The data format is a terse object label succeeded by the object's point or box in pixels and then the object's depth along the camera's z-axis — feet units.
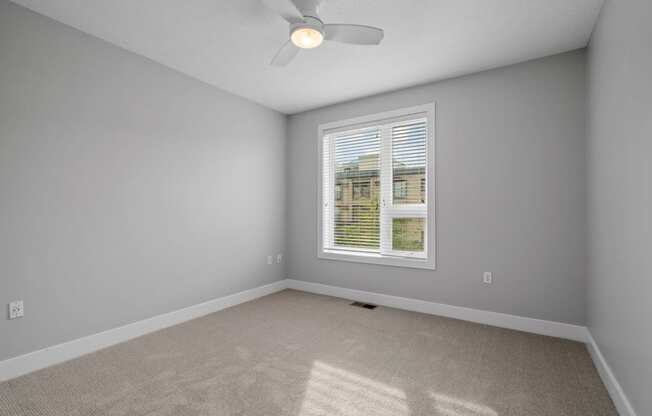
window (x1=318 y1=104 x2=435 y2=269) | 11.96
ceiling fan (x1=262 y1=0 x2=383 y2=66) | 6.61
